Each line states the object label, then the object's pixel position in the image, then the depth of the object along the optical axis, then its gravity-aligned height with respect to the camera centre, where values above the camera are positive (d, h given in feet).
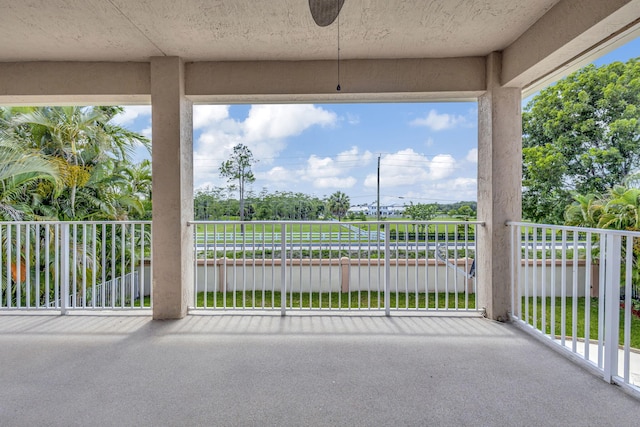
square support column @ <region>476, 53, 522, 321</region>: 10.12 +1.01
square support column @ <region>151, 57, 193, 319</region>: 10.34 +0.77
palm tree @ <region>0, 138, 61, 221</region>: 11.27 +1.38
